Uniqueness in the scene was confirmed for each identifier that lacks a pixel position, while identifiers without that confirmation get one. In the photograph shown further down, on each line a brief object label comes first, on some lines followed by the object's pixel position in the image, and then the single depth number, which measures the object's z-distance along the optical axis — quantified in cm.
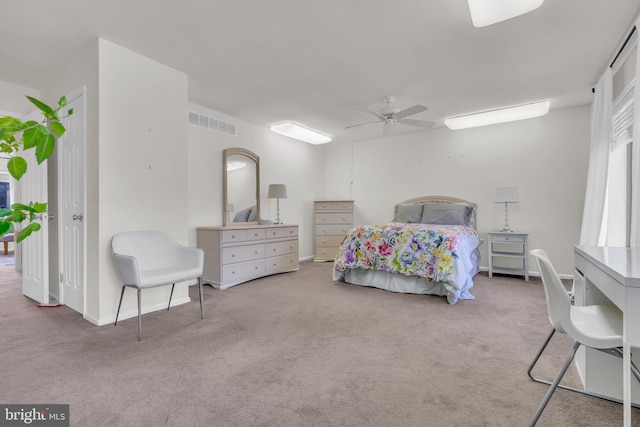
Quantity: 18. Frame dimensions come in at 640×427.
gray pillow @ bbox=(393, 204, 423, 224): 542
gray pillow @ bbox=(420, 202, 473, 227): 504
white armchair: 270
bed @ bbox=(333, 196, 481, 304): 361
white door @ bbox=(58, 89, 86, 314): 307
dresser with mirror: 427
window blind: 283
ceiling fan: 399
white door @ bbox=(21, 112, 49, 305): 347
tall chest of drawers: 645
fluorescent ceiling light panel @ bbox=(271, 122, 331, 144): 543
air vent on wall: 451
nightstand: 471
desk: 117
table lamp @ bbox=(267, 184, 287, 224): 549
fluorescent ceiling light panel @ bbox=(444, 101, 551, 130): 439
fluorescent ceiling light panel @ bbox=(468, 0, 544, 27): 209
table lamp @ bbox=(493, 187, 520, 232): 476
